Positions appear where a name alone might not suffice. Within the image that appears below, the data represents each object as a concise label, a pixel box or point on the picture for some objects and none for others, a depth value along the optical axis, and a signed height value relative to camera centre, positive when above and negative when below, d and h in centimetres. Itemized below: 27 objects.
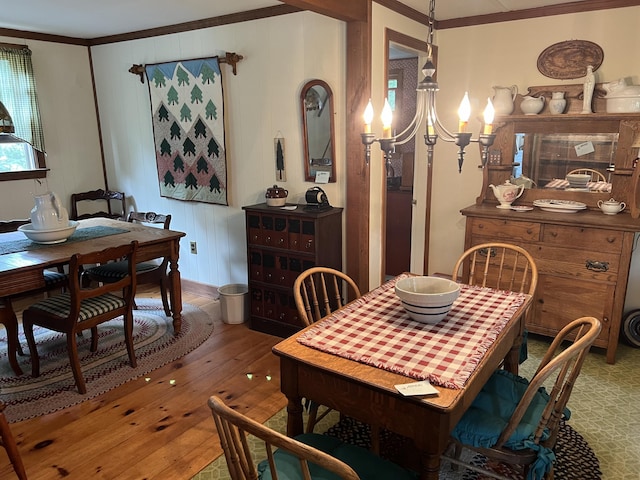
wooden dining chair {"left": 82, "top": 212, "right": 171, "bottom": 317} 341 -93
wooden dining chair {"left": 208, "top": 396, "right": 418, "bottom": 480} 101 -80
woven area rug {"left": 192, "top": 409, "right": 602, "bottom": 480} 202 -141
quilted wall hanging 380 +13
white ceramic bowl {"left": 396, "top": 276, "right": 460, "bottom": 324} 173 -60
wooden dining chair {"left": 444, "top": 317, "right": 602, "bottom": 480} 150 -98
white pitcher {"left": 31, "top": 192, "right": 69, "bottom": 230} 291 -42
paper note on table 134 -71
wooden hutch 287 -50
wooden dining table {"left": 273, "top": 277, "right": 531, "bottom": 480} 137 -71
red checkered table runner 149 -70
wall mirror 321 +8
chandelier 158 +6
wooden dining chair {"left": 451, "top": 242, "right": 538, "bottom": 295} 314 -88
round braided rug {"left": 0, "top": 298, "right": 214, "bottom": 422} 265 -138
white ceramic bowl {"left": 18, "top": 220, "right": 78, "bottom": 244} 293 -55
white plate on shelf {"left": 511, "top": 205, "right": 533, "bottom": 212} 327 -48
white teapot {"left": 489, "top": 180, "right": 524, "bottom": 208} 342 -39
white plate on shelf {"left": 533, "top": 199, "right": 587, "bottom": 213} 322 -46
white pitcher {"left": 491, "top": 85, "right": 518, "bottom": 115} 342 +28
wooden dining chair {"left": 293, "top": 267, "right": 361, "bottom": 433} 200 -70
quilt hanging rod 354 +62
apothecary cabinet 313 -75
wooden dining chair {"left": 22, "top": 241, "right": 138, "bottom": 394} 255 -93
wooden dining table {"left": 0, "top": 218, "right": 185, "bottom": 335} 253 -62
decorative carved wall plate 317 +54
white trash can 362 -125
